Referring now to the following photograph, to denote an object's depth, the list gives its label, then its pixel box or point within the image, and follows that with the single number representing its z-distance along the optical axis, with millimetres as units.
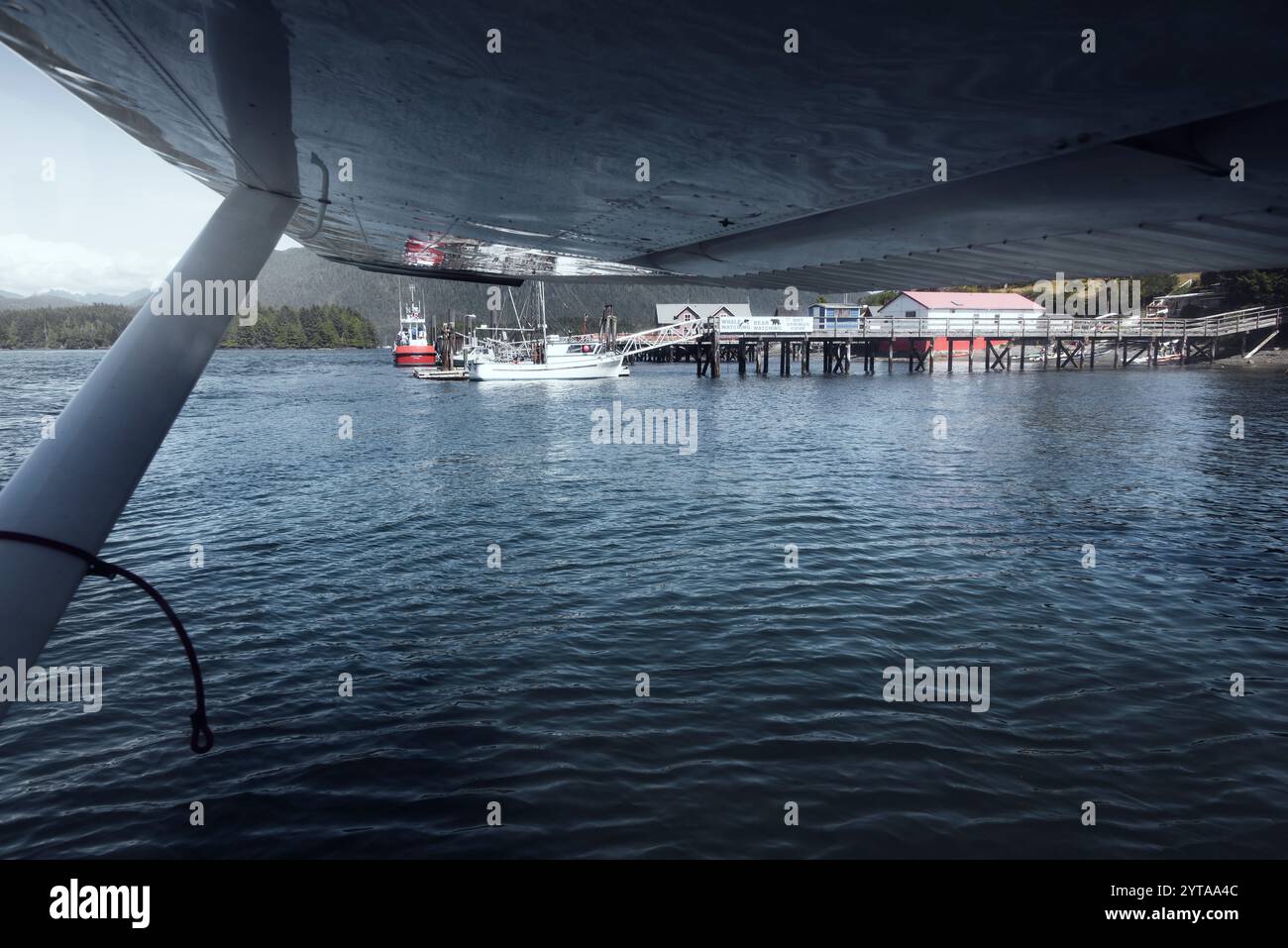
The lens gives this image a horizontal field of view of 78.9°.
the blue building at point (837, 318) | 73562
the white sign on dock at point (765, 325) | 71875
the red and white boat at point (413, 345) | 90125
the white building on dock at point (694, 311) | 119588
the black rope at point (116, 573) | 2650
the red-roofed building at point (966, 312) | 75875
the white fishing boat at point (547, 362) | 62594
